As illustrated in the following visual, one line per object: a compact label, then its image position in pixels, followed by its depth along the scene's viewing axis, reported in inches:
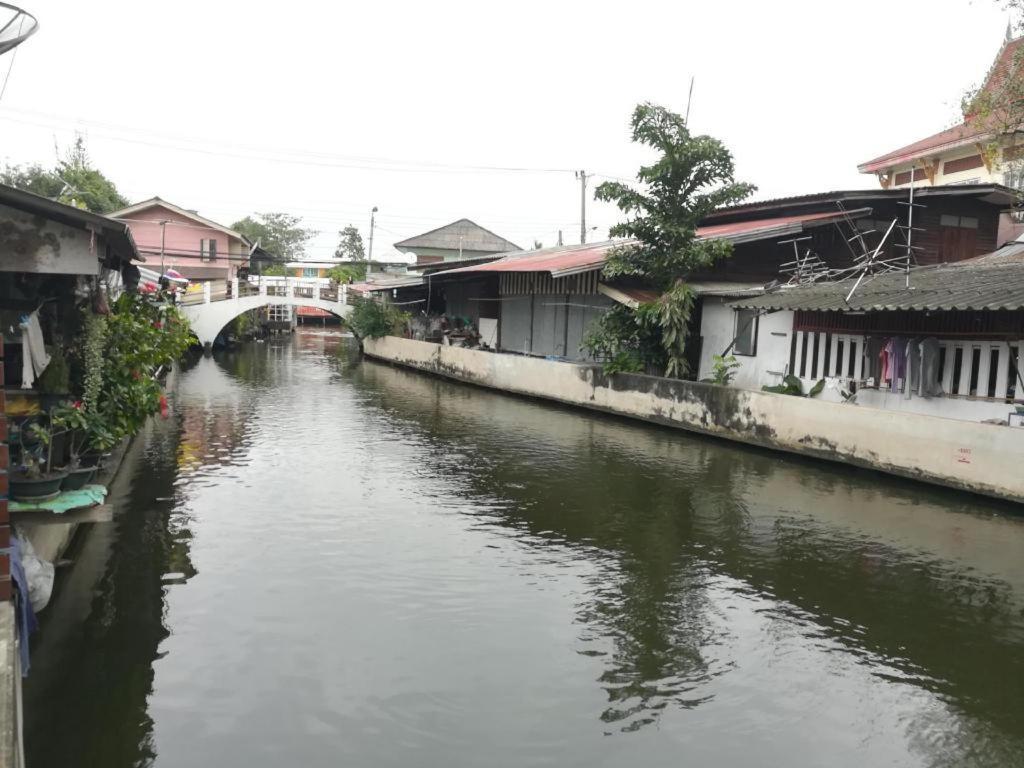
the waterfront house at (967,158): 550.3
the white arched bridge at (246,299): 1444.4
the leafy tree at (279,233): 2790.4
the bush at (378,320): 1334.9
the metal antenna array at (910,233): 719.2
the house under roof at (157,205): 1537.9
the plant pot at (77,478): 282.2
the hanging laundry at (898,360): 542.0
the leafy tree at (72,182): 1569.9
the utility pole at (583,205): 1403.8
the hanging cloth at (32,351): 308.3
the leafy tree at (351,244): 2832.2
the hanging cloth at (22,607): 206.1
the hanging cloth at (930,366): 526.6
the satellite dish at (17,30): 270.7
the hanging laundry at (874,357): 569.3
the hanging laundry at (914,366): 533.0
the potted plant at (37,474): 263.6
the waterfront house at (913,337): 487.8
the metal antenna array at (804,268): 723.4
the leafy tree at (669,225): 722.2
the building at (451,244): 2150.6
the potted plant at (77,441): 285.6
